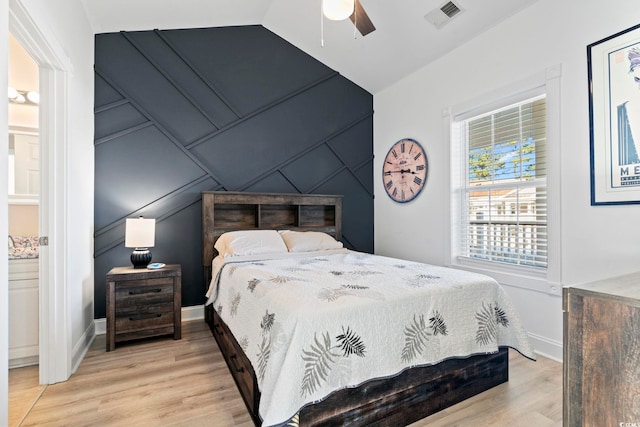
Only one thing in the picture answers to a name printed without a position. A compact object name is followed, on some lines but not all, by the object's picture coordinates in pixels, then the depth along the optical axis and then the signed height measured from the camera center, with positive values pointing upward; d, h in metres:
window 2.68 +0.26
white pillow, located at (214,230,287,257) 3.07 -0.30
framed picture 2.02 +0.66
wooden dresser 1.06 -0.52
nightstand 2.60 -0.78
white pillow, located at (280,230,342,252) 3.43 -0.31
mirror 2.63 +0.44
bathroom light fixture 2.78 +1.09
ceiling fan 2.19 +1.50
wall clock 3.74 +0.56
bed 1.41 -0.83
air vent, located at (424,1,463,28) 2.85 +1.91
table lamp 2.80 -0.20
